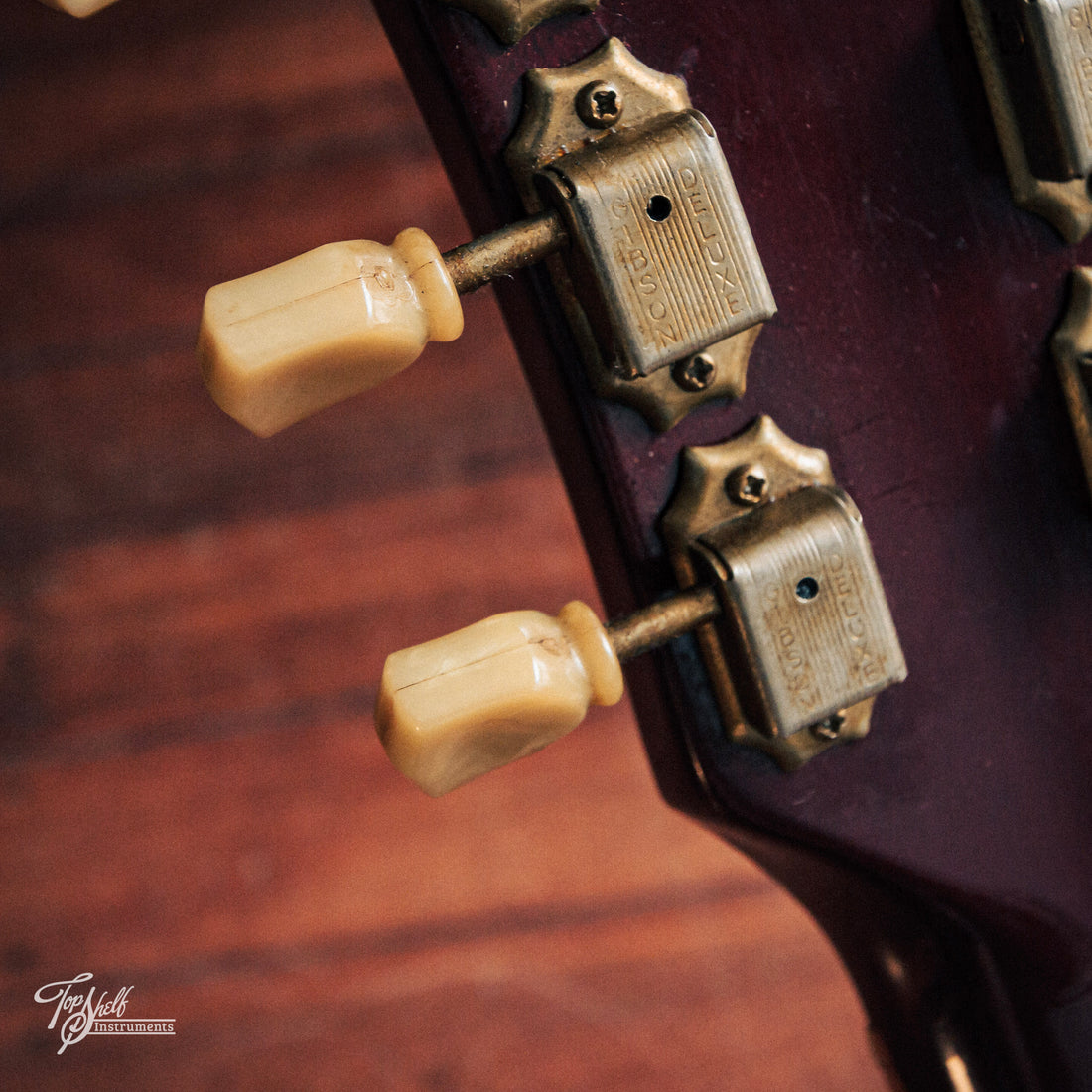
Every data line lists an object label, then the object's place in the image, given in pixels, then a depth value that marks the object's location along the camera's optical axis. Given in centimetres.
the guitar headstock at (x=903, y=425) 35
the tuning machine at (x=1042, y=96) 34
